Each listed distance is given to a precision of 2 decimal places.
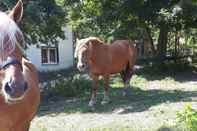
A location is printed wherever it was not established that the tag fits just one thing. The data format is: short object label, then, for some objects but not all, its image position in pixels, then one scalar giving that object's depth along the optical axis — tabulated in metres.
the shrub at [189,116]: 5.34
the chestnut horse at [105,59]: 10.28
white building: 25.02
